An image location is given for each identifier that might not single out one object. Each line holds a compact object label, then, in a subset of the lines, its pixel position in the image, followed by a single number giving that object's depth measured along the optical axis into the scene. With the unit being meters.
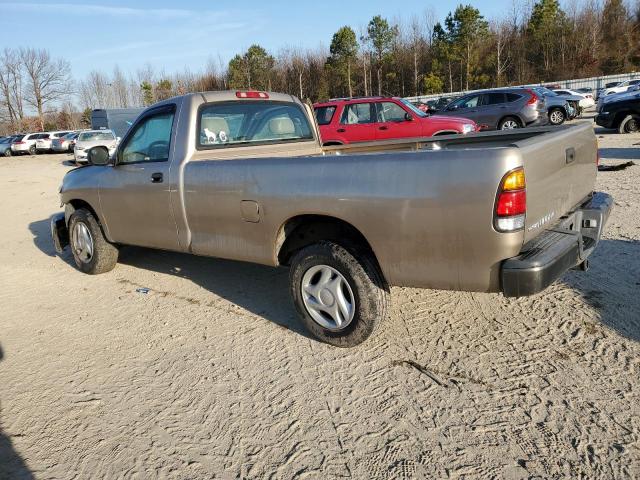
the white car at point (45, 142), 38.47
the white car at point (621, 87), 29.43
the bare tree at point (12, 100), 75.25
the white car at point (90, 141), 25.02
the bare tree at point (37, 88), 74.06
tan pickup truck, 2.84
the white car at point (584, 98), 25.94
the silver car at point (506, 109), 15.95
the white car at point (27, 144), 39.00
